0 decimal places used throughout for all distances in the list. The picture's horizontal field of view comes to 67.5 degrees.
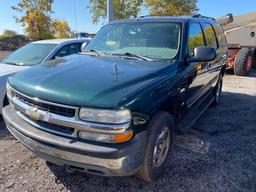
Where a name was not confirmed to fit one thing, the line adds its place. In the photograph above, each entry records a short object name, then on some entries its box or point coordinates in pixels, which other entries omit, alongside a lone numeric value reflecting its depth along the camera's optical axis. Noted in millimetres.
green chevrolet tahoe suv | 1696
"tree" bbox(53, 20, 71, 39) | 20147
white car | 3899
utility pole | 6848
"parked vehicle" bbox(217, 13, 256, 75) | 7075
